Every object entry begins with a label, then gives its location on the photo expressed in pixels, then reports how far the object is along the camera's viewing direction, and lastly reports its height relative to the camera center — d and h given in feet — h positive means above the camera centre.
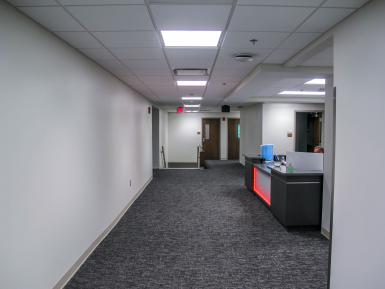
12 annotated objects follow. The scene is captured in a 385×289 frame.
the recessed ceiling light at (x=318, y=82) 15.50 +2.98
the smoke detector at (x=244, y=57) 9.74 +2.82
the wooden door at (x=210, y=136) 42.88 -1.09
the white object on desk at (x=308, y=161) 13.50 -1.72
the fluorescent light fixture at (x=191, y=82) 15.17 +2.89
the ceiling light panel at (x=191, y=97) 22.75 +2.90
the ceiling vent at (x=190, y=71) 11.98 +2.78
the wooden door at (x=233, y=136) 42.80 -1.09
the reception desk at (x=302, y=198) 12.46 -3.35
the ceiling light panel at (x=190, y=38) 7.64 +2.90
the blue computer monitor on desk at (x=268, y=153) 19.47 -1.80
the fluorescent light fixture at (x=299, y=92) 19.65 +2.96
